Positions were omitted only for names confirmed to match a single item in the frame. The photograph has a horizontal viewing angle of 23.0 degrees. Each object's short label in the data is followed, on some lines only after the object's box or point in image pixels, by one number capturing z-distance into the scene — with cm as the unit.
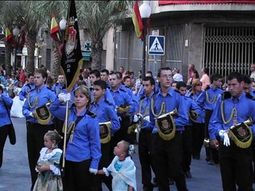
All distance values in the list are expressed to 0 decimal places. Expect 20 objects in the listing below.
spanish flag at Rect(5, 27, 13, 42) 3975
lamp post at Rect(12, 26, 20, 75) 3797
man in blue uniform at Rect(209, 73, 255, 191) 774
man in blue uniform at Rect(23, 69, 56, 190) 955
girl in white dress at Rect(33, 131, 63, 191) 747
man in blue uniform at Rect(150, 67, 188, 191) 888
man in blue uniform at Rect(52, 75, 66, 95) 1331
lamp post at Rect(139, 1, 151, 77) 1984
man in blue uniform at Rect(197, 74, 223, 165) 1409
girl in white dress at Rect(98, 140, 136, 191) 801
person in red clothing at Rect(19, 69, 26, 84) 3094
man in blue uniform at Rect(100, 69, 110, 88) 1265
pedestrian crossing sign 1881
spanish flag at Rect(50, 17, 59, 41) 2827
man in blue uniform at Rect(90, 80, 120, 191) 920
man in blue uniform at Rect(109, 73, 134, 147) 1170
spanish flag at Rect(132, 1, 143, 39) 2031
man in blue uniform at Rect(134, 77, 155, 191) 1004
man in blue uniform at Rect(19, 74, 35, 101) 1321
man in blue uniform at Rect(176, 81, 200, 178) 1174
